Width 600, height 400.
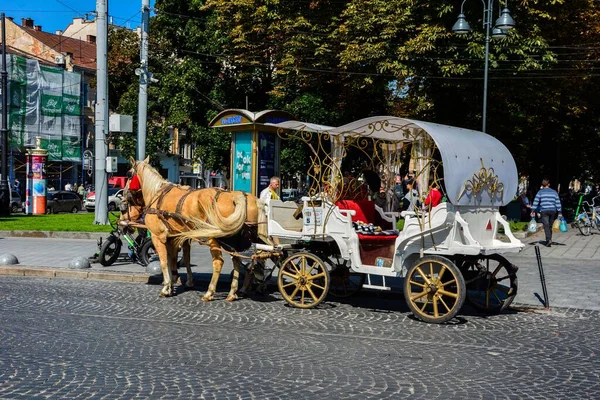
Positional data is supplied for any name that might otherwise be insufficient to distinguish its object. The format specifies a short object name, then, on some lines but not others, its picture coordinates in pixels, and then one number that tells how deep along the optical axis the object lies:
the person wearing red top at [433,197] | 9.56
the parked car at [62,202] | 38.97
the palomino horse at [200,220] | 10.92
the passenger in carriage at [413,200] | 9.26
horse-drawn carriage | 9.43
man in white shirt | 15.05
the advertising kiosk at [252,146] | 19.02
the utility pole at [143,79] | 22.00
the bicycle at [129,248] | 14.56
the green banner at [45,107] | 48.94
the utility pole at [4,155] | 31.67
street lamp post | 20.48
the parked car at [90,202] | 42.84
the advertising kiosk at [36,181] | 32.84
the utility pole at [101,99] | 23.20
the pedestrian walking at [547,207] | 20.00
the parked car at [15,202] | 38.41
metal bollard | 10.59
